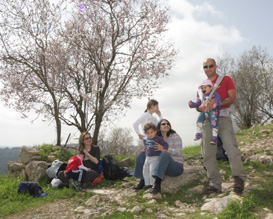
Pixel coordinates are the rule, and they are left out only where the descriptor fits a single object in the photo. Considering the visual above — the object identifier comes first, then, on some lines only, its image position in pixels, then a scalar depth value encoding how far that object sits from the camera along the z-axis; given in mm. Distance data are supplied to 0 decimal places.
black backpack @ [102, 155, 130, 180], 7734
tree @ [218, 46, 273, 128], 23656
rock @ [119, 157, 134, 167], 9808
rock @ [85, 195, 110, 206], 5194
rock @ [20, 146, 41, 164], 9664
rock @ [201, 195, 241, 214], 3984
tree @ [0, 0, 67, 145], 12016
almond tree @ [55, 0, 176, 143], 12289
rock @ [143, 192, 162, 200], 5070
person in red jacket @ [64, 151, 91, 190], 6688
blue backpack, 6543
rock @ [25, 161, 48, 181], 8289
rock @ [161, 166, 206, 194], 5520
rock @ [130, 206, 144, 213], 4285
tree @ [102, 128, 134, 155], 35531
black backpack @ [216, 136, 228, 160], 7685
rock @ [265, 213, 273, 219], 3509
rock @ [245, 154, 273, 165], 7347
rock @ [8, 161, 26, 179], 9505
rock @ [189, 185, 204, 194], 5289
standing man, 4555
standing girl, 6773
